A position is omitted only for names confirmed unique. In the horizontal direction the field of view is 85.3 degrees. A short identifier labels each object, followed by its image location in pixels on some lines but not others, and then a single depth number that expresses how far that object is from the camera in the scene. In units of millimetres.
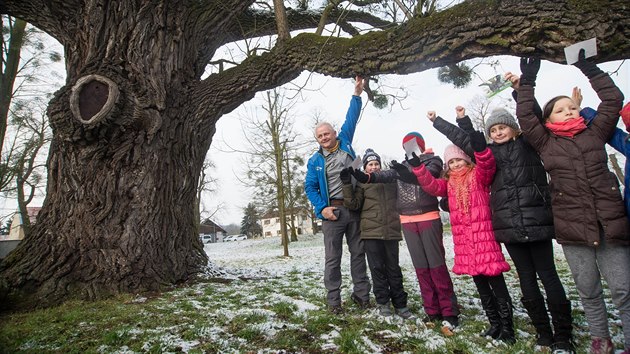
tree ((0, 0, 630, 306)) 3417
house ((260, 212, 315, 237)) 60594
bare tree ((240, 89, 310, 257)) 14426
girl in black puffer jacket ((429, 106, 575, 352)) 2367
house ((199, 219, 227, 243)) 57250
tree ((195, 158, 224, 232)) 20667
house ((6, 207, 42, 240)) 13742
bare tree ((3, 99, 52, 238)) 13188
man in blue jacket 3391
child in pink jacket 2580
